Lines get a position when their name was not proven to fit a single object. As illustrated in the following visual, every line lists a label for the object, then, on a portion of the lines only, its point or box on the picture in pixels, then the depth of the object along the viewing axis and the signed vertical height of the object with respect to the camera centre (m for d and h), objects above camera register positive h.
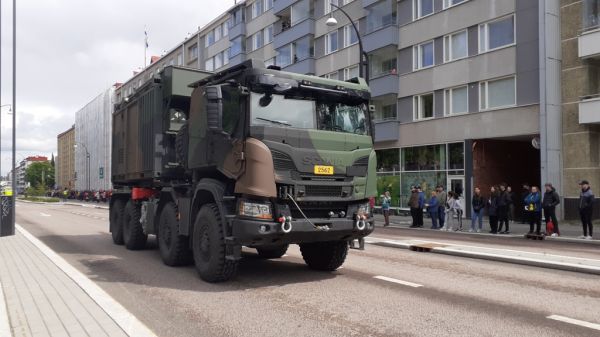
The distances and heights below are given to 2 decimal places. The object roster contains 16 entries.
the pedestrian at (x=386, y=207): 22.95 -1.02
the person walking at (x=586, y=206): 15.24 -0.66
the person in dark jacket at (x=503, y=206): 18.27 -0.78
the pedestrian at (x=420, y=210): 21.62 -1.07
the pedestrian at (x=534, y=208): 16.72 -0.78
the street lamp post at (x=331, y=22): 24.27 +7.58
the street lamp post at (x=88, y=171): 87.94 +2.37
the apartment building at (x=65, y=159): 121.06 +6.50
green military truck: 7.16 +0.23
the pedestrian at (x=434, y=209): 20.86 -1.00
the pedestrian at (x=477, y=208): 19.03 -0.88
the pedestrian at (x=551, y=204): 16.30 -0.64
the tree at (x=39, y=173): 151.75 +3.71
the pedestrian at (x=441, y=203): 21.09 -0.77
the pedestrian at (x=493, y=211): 18.42 -0.97
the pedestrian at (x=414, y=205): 21.69 -0.87
